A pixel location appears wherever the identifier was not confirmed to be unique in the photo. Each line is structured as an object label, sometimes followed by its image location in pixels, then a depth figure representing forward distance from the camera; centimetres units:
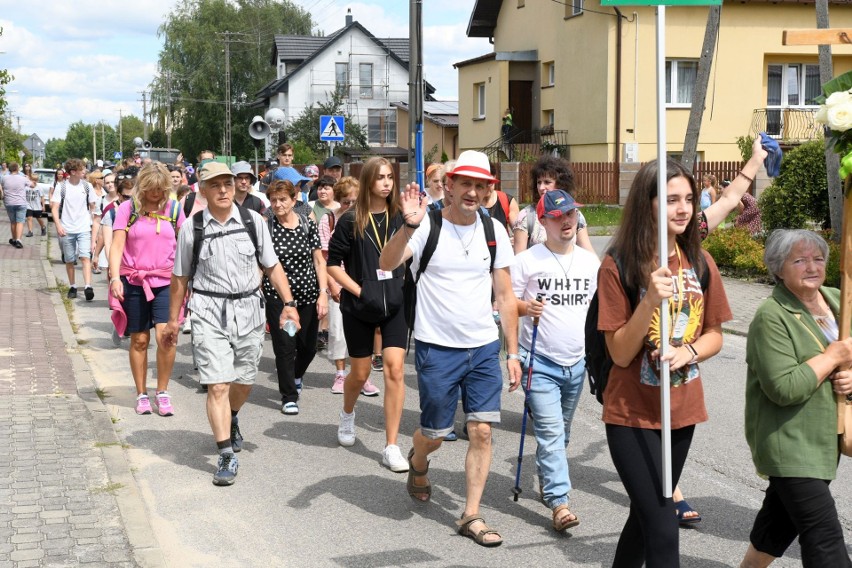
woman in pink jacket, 820
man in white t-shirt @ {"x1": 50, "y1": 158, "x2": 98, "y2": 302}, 1642
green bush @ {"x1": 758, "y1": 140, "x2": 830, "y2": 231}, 1716
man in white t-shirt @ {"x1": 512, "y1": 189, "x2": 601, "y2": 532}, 571
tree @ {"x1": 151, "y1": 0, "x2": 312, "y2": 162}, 7150
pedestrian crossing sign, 2112
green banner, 358
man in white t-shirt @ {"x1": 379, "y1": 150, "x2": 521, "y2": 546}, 534
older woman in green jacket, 380
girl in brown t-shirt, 376
